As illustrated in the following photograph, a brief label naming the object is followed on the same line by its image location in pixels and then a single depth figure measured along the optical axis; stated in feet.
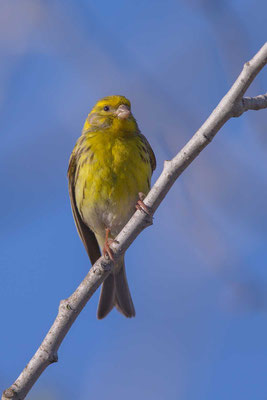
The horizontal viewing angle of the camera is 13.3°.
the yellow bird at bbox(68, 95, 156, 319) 31.09
